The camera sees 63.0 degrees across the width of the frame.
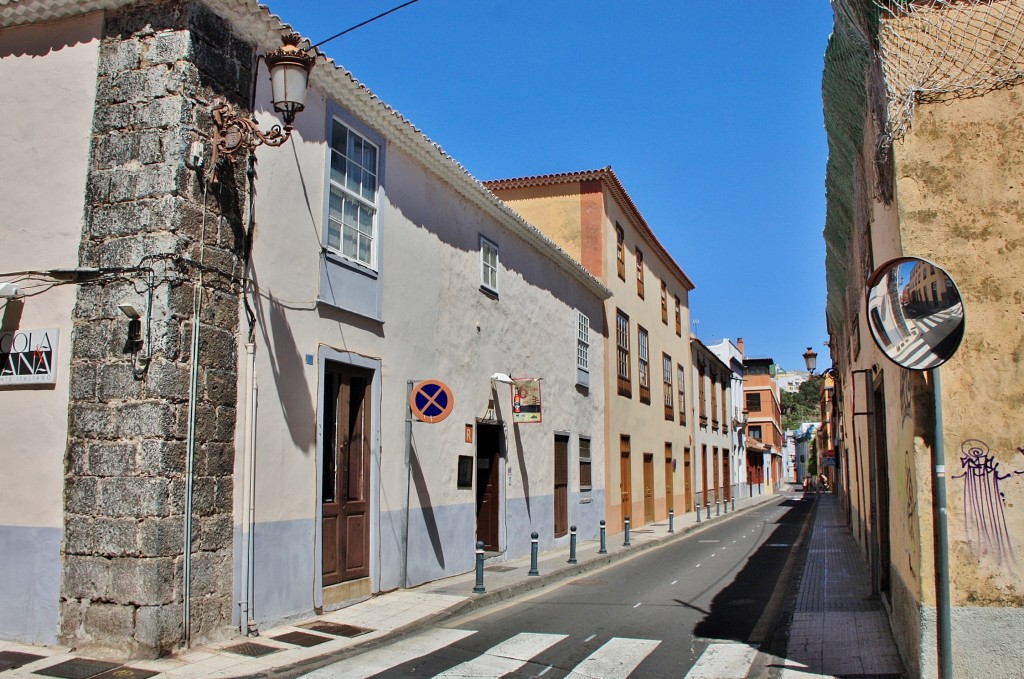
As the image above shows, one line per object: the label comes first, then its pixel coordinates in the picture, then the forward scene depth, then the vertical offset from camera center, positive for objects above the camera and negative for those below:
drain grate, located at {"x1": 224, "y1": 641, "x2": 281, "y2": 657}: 7.51 -1.99
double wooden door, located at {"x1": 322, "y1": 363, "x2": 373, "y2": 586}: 9.89 -0.52
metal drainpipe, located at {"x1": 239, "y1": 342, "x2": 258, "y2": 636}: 8.13 -0.76
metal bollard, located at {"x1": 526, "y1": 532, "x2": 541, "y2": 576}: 12.95 -1.96
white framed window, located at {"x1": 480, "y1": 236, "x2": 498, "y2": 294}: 14.71 +2.93
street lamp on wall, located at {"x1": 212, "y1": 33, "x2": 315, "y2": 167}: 7.81 +3.08
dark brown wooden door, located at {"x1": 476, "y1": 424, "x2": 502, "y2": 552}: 14.79 -1.01
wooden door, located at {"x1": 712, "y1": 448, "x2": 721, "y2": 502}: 38.96 -2.18
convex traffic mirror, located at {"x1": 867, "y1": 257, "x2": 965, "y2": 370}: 4.81 +0.67
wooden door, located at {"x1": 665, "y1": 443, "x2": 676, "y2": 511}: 29.56 -1.83
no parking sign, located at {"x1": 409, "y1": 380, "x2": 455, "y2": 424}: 10.86 +0.37
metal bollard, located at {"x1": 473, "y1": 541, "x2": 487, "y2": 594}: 11.12 -1.93
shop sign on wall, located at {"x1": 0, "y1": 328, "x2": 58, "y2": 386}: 7.95 +0.73
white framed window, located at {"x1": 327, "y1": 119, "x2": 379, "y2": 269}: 10.32 +2.97
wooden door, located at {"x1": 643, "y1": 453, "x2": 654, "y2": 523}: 26.55 -1.92
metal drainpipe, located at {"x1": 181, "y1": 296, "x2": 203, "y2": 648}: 7.46 -0.40
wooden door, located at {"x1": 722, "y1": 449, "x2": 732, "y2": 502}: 41.94 -2.54
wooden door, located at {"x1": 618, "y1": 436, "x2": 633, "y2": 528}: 23.59 -1.39
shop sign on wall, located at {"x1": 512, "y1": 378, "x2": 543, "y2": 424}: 15.05 +0.51
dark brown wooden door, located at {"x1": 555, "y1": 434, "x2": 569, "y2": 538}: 18.09 -1.24
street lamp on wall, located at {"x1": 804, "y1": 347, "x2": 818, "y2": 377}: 29.61 +2.42
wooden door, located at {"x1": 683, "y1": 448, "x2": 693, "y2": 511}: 32.84 -2.14
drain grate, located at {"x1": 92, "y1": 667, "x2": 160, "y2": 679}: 6.64 -1.93
